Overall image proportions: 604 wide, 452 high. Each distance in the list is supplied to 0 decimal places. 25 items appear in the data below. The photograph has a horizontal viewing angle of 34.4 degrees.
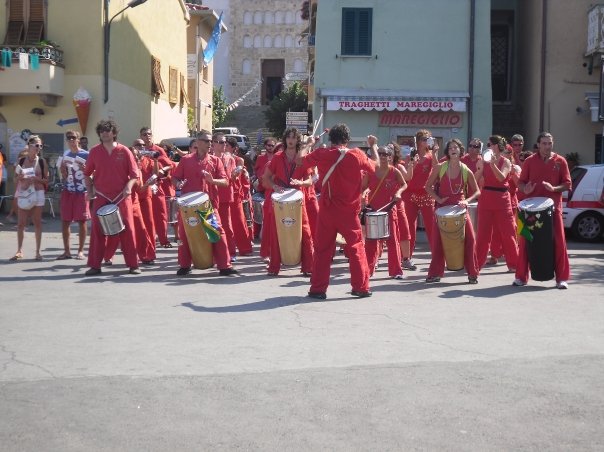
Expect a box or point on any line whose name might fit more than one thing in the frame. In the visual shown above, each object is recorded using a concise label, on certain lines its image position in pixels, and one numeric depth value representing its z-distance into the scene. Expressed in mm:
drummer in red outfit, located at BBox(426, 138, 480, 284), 11617
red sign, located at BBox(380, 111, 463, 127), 27895
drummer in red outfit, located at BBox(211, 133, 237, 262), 13789
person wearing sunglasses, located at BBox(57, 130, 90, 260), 13688
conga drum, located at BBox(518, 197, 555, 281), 10977
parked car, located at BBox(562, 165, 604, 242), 19141
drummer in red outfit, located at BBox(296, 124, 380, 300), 10062
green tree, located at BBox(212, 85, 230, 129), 58212
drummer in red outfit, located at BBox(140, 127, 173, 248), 15180
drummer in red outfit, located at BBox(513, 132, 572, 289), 11117
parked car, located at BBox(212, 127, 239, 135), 49959
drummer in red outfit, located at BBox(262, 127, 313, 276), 12055
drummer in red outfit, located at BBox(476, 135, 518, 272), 12562
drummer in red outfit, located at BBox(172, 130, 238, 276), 12117
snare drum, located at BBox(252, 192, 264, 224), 15656
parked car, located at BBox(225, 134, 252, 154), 45056
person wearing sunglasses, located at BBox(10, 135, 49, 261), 13742
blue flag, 40594
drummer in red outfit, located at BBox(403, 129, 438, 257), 13156
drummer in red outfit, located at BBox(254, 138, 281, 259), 12820
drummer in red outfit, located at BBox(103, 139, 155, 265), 12719
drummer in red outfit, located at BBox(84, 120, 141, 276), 12070
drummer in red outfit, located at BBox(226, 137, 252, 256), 14742
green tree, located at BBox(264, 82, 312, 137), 58000
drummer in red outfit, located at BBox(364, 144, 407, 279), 11836
